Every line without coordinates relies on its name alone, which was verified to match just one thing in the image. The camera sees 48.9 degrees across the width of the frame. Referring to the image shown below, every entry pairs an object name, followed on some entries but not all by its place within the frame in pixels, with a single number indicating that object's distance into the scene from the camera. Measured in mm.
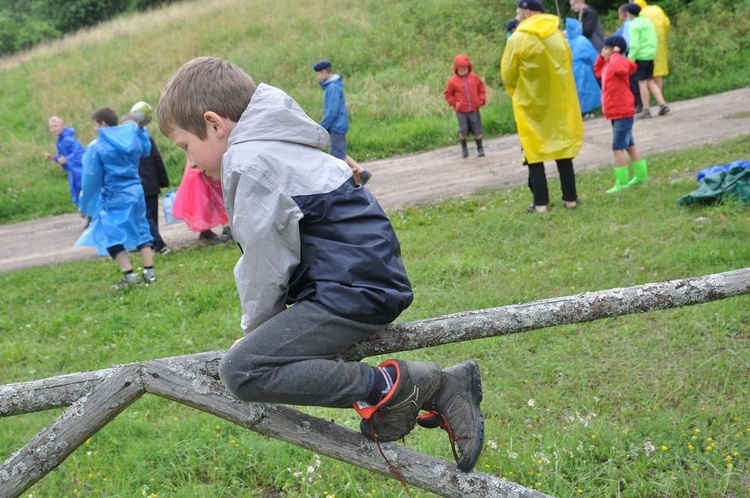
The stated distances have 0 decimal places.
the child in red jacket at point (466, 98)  13008
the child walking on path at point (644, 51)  13875
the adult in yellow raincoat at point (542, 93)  8391
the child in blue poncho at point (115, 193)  8453
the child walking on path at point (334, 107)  11648
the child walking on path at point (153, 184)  10445
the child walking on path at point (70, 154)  12531
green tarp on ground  7746
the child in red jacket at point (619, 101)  9094
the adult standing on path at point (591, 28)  15500
